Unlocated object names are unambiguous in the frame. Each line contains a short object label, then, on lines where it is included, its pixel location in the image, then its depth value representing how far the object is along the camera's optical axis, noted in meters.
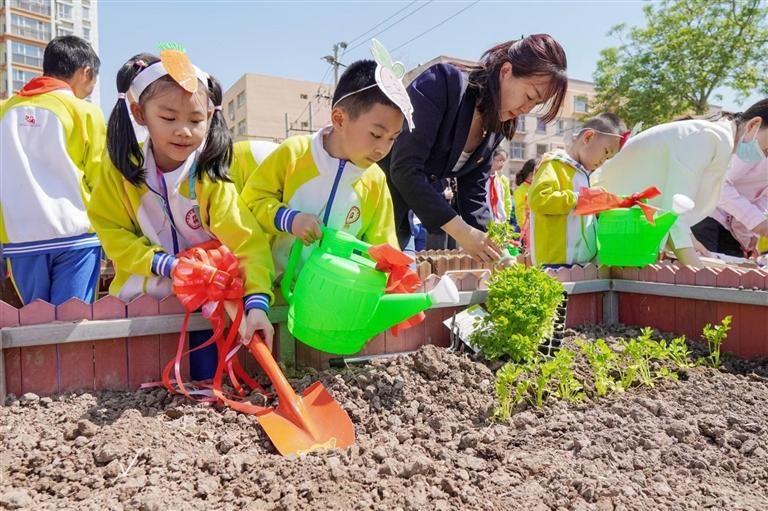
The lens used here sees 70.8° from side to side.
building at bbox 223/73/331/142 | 45.94
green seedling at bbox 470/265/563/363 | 2.25
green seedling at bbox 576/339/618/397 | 2.03
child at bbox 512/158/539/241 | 6.95
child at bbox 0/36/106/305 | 2.31
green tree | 17.41
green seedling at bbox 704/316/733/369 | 2.42
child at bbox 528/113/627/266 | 3.11
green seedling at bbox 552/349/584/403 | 1.94
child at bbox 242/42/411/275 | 1.86
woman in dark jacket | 2.12
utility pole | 20.82
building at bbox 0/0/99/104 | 38.96
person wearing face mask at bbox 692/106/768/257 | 3.68
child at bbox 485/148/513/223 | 6.37
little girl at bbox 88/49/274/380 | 1.77
